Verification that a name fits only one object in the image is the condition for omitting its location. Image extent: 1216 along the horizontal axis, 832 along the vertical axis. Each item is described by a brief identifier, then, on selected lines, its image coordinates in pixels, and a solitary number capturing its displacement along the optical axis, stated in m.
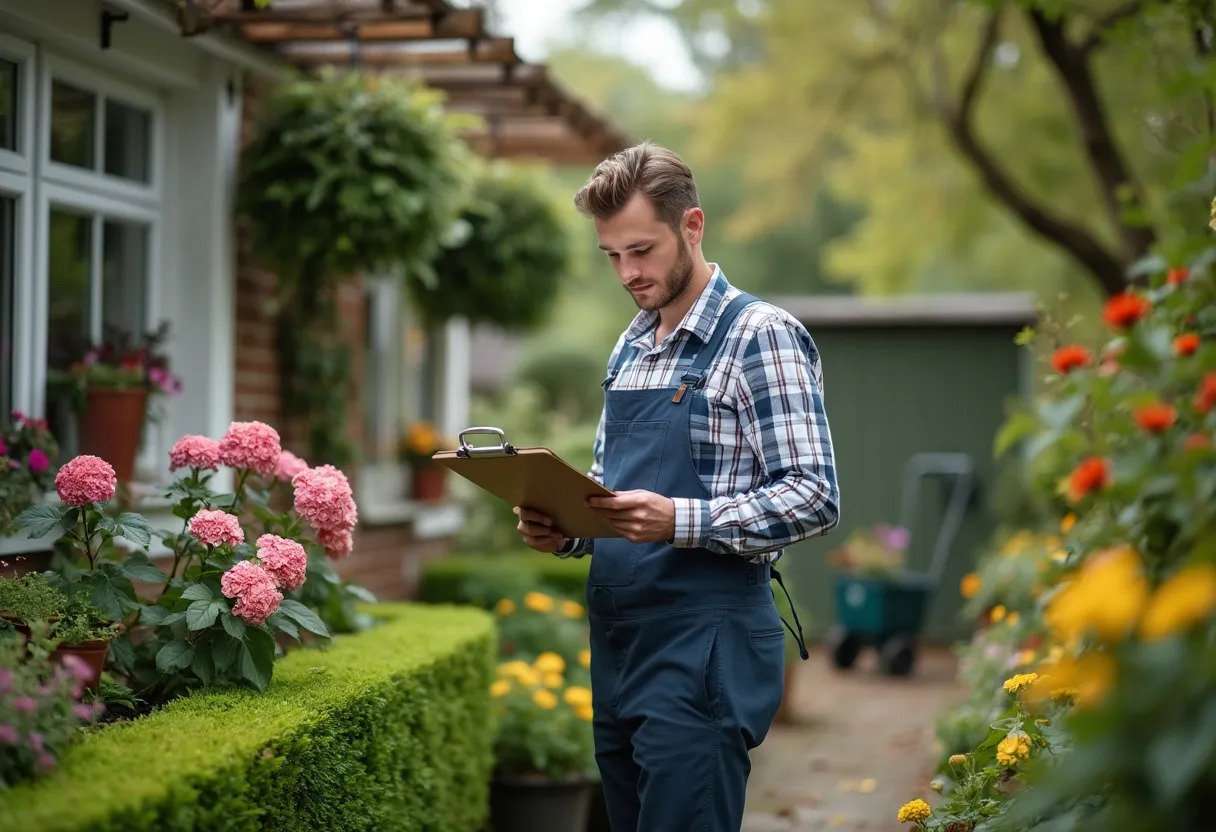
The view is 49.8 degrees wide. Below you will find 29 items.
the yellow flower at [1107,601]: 1.60
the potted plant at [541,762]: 4.94
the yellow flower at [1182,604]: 1.55
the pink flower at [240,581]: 3.02
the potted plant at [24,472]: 3.69
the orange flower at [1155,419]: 1.94
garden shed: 10.58
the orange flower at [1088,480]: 1.97
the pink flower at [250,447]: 3.47
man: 2.63
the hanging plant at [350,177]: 4.95
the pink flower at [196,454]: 3.42
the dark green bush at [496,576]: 6.84
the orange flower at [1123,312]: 2.17
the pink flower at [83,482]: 3.08
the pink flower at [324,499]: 3.45
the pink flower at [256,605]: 3.01
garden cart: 8.95
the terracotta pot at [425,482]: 7.44
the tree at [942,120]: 7.89
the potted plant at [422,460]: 7.39
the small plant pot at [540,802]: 4.93
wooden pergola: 4.88
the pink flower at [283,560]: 3.16
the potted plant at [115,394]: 4.36
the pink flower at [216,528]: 3.15
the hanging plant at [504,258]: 6.84
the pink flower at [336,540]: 3.55
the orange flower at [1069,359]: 2.51
